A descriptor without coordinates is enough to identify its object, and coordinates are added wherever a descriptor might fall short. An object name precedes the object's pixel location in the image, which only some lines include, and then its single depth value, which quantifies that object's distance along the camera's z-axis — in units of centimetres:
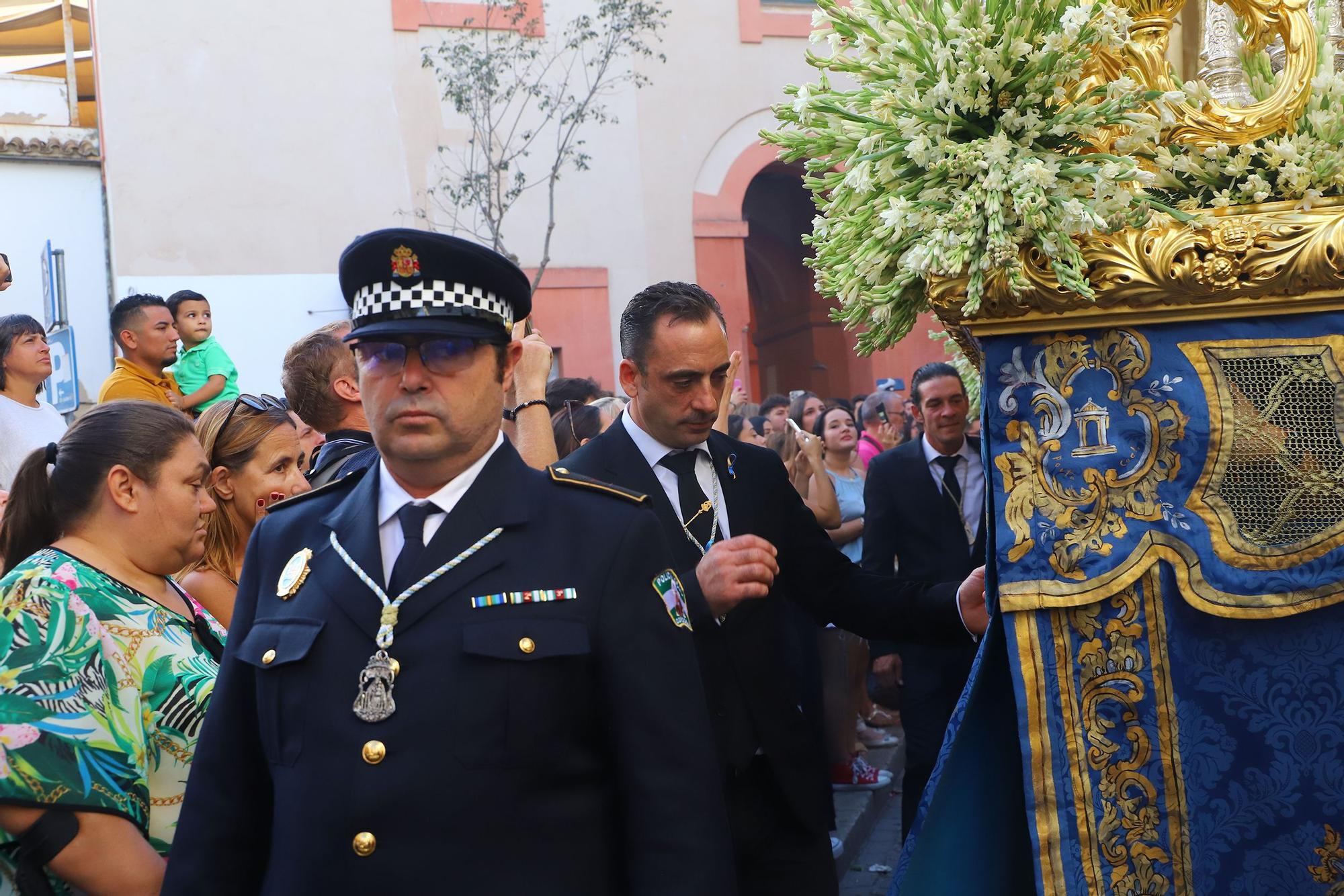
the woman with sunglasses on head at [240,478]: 359
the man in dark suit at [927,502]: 559
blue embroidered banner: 269
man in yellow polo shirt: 615
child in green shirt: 734
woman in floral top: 242
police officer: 198
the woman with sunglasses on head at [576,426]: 585
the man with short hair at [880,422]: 908
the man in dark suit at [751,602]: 326
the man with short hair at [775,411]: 1004
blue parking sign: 804
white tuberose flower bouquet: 261
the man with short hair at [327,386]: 387
